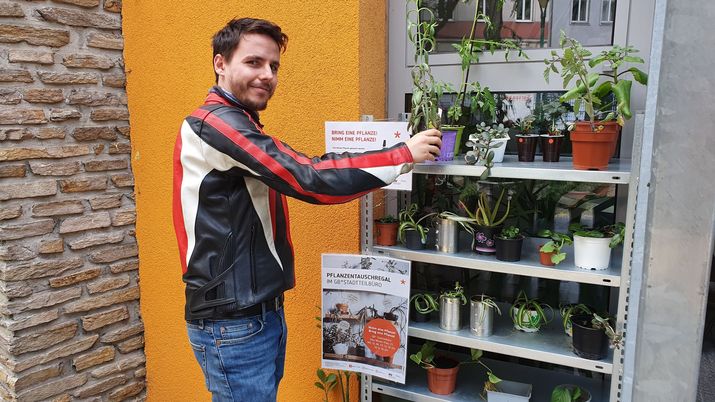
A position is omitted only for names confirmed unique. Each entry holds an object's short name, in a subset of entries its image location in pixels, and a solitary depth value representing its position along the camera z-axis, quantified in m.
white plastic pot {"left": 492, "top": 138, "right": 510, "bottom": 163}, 1.86
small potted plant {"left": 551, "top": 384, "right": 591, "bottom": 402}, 1.81
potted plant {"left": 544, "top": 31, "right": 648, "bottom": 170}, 1.63
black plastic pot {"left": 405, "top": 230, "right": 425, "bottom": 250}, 1.98
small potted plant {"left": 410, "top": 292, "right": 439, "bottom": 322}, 2.00
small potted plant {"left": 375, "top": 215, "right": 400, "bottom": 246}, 2.03
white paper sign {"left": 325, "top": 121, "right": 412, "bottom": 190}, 1.84
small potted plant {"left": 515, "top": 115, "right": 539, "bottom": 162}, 1.92
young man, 1.53
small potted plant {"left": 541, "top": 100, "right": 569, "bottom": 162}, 1.89
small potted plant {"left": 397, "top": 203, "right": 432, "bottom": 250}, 1.98
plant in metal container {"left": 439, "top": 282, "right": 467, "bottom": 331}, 1.93
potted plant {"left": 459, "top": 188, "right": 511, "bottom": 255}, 1.88
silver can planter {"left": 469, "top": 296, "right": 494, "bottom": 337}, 1.88
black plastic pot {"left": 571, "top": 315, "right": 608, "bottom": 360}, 1.68
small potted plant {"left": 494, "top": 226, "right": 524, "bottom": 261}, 1.80
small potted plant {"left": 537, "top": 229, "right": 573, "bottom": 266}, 1.72
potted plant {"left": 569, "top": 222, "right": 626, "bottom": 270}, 1.67
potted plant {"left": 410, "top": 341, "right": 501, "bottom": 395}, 1.97
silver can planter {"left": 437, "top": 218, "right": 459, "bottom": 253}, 1.91
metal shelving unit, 1.61
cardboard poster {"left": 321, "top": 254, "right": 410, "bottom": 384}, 1.89
